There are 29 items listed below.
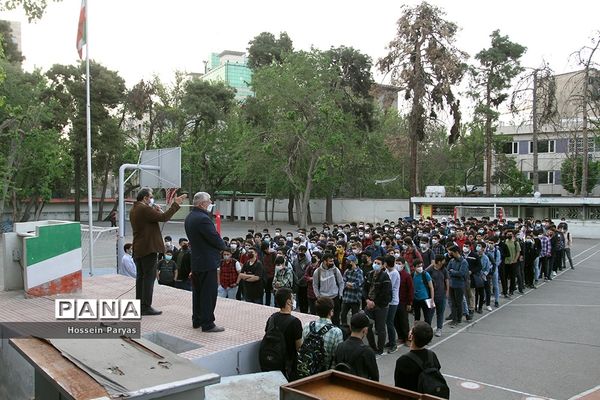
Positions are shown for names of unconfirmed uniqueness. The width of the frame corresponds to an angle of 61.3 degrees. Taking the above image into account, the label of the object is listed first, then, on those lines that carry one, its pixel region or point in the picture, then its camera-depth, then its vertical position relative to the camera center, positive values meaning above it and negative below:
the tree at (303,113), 31.61 +4.93
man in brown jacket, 6.16 -0.65
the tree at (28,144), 31.19 +2.98
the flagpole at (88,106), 13.26 +2.38
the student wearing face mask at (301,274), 10.93 -1.86
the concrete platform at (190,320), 4.86 -1.53
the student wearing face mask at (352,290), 9.29 -1.82
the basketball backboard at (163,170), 12.59 +0.51
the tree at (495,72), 34.03 +8.07
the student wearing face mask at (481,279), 11.61 -2.01
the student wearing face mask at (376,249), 12.66 -1.48
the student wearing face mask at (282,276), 10.29 -1.75
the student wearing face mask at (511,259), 13.48 -1.81
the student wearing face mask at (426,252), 12.67 -1.56
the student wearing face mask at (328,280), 9.81 -1.74
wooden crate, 2.70 -1.13
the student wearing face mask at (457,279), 10.52 -1.83
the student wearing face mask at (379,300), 8.73 -1.89
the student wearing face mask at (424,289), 9.76 -1.89
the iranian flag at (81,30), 13.70 +4.36
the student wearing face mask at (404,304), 9.36 -2.09
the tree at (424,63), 28.28 +7.30
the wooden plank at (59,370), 2.68 -1.06
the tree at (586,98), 31.19 +5.98
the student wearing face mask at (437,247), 13.31 -1.51
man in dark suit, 5.44 -0.76
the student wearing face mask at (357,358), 4.46 -1.49
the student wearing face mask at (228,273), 11.11 -1.81
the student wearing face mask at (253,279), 10.53 -1.82
